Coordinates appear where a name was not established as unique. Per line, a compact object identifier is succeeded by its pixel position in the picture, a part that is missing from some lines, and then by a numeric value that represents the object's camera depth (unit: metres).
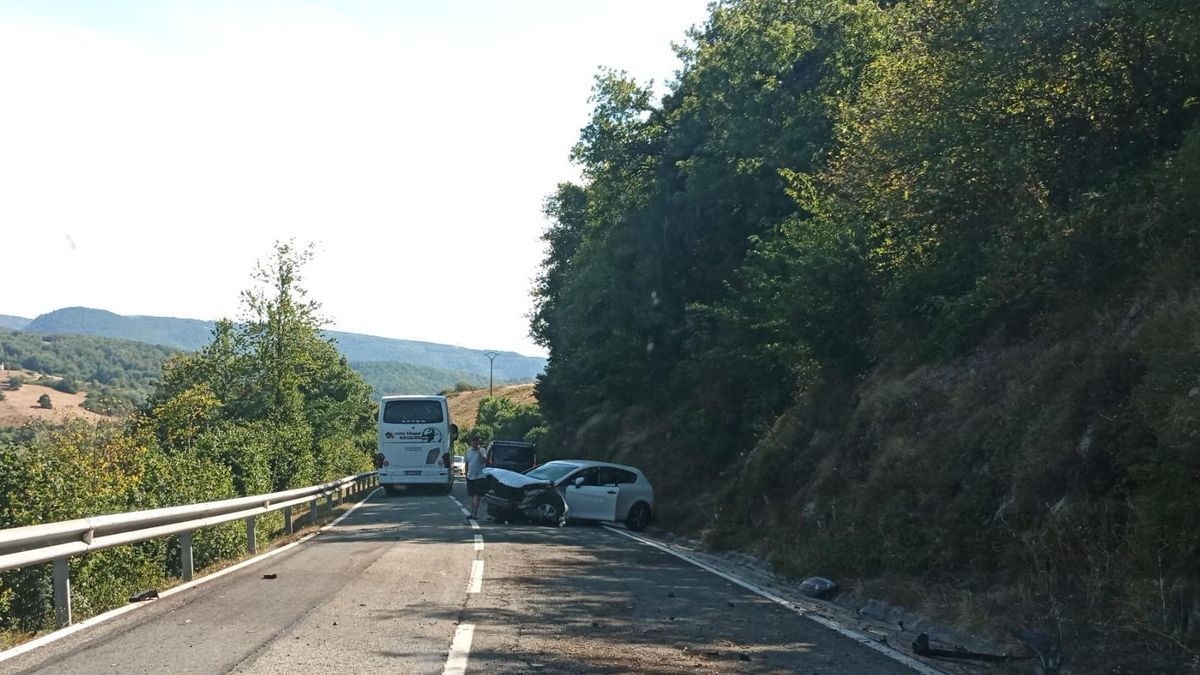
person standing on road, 22.61
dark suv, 32.66
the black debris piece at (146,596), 9.34
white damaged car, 20.23
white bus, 33.25
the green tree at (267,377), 33.81
